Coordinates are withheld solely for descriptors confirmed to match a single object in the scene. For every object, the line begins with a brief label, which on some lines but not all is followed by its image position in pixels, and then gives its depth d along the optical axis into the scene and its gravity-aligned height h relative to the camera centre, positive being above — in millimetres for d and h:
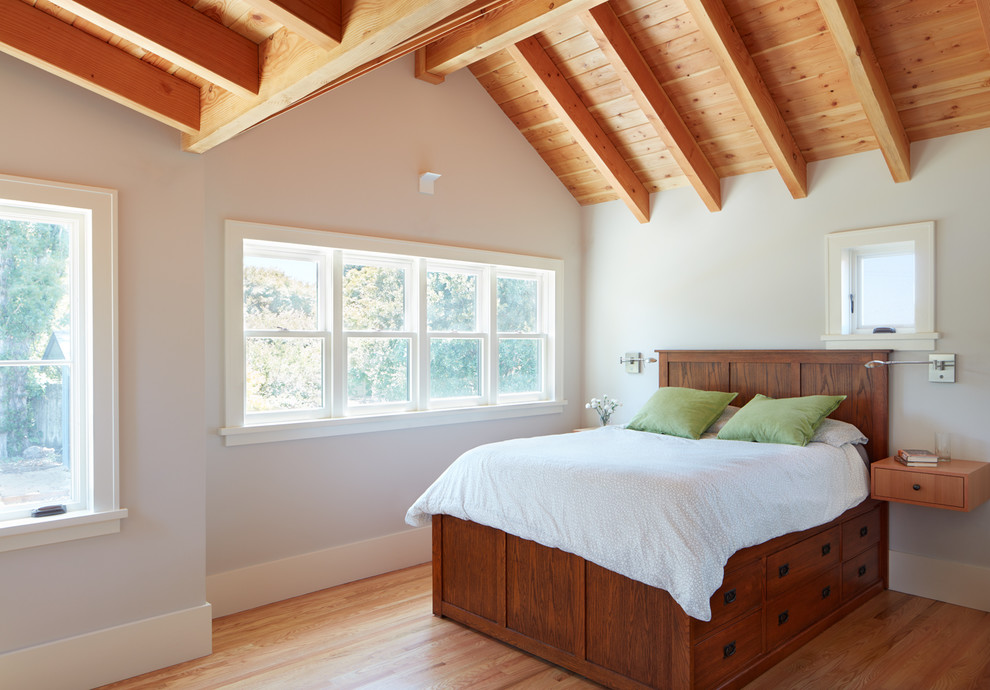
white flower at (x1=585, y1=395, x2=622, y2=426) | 5008 -518
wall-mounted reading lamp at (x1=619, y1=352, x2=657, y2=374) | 5136 -200
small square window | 3816 +272
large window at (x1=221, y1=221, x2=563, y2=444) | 3793 +12
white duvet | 2525 -684
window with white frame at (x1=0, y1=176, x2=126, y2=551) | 2676 -101
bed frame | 2627 -1134
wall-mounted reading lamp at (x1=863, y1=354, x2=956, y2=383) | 3707 -184
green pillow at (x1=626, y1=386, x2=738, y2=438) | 4031 -463
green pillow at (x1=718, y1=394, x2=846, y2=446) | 3605 -458
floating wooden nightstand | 3332 -743
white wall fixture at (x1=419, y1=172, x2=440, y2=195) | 4406 +986
